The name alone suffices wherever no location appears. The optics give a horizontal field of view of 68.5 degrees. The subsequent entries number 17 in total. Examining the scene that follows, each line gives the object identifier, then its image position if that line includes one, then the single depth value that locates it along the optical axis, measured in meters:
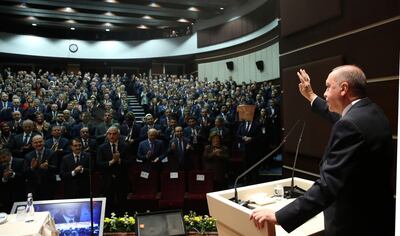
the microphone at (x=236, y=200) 1.52
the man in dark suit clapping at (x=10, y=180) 3.68
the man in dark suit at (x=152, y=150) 4.40
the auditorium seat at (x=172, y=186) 4.02
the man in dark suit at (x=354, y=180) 1.08
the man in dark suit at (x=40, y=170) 3.78
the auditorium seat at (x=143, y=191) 3.94
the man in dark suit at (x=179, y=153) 4.42
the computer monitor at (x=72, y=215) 2.56
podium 1.28
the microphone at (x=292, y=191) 1.66
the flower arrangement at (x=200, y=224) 3.25
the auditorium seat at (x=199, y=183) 4.03
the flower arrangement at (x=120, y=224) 3.22
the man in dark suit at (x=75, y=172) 3.92
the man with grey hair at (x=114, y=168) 4.12
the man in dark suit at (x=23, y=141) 3.80
